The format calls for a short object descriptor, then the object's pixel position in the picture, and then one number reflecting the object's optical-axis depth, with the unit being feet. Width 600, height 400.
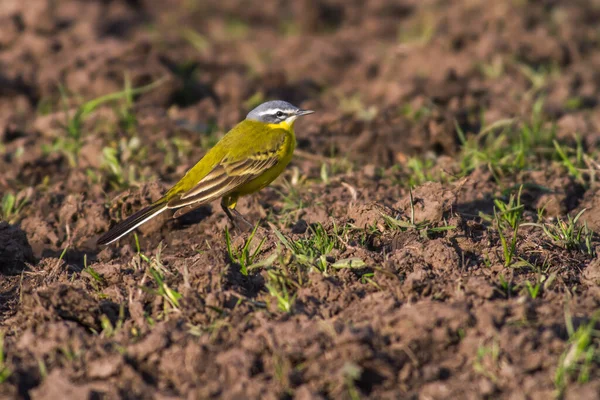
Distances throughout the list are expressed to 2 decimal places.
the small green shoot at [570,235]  40.60
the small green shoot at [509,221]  39.04
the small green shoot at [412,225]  41.27
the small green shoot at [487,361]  30.19
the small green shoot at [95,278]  38.93
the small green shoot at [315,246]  37.96
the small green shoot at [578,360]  29.04
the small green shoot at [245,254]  38.31
